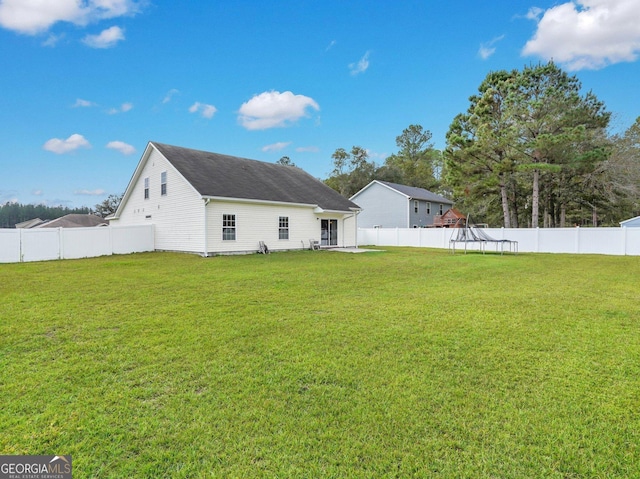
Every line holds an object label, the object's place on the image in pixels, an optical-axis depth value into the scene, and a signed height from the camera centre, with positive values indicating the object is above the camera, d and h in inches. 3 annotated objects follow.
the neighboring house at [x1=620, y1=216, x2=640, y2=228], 755.4 +21.9
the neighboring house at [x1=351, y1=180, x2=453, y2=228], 1136.8 +106.9
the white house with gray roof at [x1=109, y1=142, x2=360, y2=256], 547.5 +59.6
